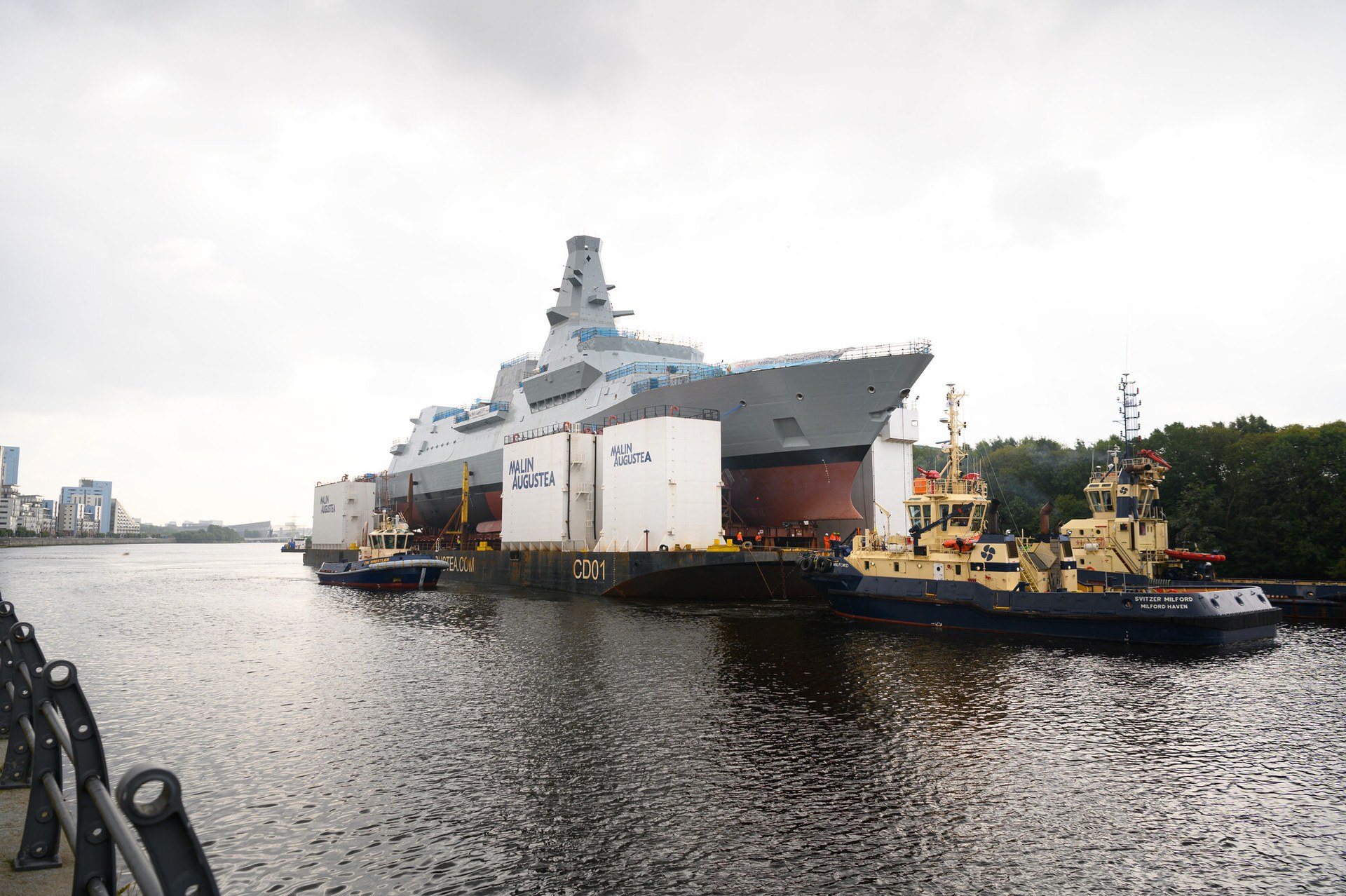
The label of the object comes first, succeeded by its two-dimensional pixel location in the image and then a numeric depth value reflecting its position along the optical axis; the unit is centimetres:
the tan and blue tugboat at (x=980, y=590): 2438
